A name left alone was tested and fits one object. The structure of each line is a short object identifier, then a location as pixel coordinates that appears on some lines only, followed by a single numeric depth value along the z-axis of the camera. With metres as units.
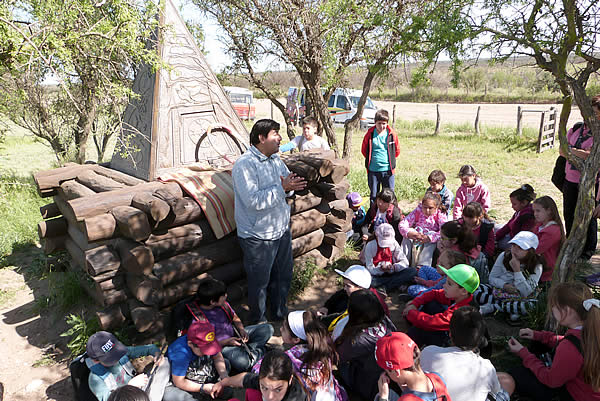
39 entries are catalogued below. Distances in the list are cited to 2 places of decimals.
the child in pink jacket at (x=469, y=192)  5.76
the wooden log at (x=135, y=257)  3.72
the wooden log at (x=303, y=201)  5.14
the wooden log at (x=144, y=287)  3.80
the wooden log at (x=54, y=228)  5.34
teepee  5.46
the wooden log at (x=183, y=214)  3.98
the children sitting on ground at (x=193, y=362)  3.17
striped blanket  4.35
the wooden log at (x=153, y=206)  3.71
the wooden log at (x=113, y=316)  3.74
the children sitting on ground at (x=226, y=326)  3.47
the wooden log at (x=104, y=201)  3.83
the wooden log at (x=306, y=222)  5.18
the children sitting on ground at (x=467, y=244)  4.54
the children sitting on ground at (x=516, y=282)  4.11
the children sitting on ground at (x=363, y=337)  2.97
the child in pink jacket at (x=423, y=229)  5.14
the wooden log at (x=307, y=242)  5.29
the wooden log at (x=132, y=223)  3.61
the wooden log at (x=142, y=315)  3.74
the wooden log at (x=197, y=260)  4.12
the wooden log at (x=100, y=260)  3.69
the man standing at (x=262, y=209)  3.66
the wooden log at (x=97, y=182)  5.02
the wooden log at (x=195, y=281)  4.14
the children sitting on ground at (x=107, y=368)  2.96
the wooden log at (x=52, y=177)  5.54
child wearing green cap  3.35
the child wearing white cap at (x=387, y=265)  4.90
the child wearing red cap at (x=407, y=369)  2.29
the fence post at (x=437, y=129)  17.87
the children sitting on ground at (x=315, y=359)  2.72
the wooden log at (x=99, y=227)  3.56
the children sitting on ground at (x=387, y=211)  5.28
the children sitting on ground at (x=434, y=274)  4.07
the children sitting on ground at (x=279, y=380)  2.48
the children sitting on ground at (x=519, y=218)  5.01
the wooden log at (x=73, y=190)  5.02
